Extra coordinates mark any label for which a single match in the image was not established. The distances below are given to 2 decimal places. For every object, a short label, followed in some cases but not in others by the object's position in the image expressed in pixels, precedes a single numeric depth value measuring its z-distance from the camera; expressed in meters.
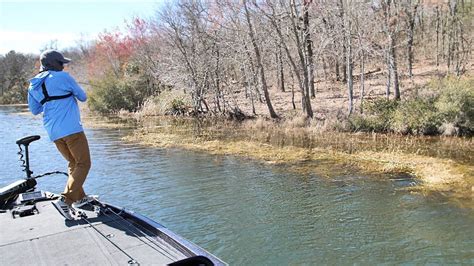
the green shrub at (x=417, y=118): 18.33
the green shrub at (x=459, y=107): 17.91
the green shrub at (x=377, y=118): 19.50
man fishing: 5.61
